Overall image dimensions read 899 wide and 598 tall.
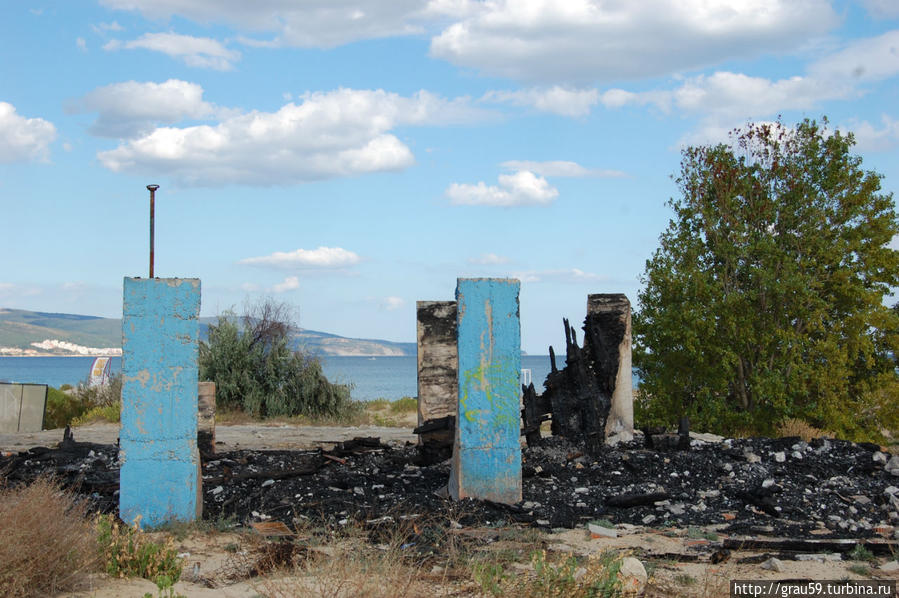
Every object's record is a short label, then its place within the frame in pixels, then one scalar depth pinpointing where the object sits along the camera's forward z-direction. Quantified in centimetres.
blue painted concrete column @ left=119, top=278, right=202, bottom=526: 787
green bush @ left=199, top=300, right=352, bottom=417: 2133
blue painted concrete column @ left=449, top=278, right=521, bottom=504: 862
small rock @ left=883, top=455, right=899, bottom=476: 984
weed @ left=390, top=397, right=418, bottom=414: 2559
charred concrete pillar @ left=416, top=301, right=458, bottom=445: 1363
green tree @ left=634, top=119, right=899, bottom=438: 1491
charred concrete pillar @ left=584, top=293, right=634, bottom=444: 1166
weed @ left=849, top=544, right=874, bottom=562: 645
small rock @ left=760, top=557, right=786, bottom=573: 605
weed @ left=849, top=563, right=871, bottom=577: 599
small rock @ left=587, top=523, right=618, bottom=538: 735
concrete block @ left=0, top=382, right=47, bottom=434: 1883
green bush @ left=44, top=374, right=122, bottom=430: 2072
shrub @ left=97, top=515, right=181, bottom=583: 569
